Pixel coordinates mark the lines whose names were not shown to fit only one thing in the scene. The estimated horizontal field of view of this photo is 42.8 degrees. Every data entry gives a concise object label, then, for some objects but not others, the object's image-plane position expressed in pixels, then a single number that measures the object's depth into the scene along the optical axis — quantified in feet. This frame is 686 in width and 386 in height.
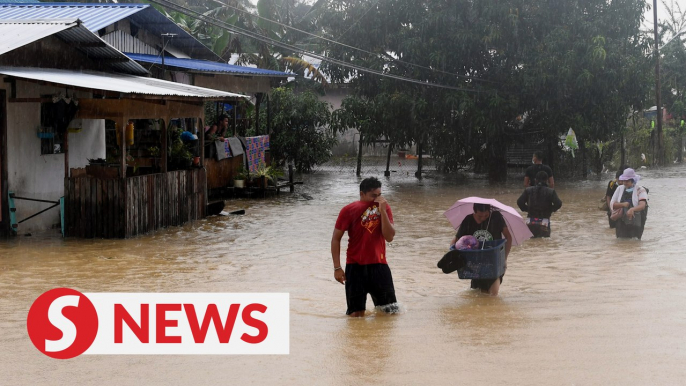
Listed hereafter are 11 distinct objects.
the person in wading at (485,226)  31.55
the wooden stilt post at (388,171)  98.89
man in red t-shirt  27.04
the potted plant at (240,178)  73.97
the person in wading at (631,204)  48.14
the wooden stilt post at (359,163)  98.39
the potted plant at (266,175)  74.33
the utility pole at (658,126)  116.26
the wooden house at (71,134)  46.47
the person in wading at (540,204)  49.06
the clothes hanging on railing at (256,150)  76.59
